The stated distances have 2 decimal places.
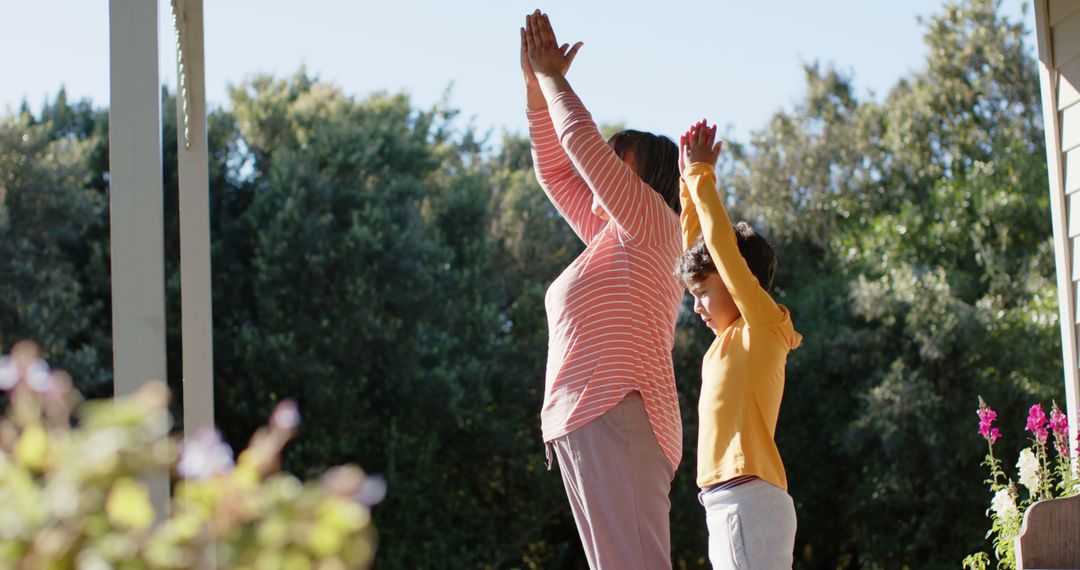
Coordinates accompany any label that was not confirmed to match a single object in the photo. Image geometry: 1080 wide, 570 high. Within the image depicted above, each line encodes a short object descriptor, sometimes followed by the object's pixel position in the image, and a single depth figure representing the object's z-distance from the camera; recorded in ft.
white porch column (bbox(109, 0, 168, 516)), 16.39
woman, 18.16
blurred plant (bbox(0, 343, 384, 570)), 7.85
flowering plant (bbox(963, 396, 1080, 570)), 21.04
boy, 17.81
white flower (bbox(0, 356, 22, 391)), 8.43
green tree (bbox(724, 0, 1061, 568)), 63.33
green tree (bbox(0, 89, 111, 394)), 57.90
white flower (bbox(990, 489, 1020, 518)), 21.87
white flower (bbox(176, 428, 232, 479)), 8.49
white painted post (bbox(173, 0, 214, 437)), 19.82
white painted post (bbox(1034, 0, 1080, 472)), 21.73
